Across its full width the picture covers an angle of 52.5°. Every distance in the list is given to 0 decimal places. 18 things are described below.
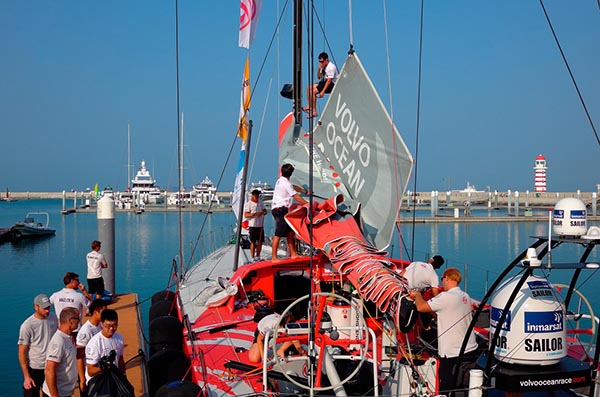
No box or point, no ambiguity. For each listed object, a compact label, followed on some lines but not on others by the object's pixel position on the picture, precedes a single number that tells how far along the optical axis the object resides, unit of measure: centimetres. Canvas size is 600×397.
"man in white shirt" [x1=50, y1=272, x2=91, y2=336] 795
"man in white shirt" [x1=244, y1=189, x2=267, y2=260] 1238
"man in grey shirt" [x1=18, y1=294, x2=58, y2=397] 620
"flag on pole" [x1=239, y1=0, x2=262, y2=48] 1255
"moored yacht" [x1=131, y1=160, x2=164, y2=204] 9076
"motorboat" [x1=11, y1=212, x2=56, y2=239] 4400
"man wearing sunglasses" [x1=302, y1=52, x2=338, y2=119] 1123
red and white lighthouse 8225
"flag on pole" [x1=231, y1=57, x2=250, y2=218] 1282
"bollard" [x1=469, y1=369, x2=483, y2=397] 471
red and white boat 478
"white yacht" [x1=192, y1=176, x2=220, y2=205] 9198
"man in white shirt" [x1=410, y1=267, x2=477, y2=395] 557
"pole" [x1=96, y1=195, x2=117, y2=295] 1361
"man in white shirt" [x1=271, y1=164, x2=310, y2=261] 930
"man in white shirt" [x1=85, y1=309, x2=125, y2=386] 581
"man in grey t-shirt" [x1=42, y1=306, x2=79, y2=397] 559
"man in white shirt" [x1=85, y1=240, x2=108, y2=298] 1138
